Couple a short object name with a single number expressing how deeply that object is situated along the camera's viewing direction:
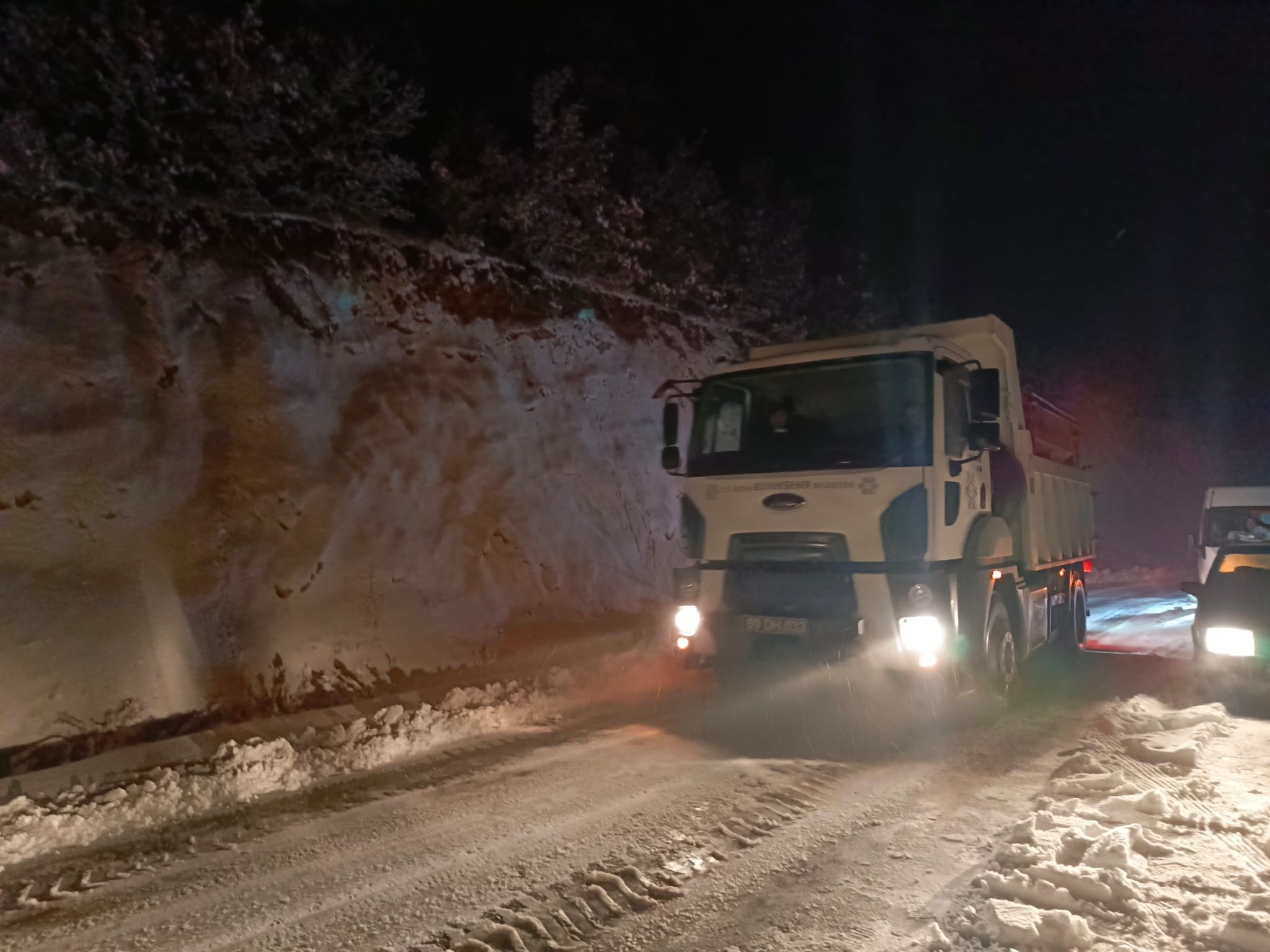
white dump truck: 6.56
